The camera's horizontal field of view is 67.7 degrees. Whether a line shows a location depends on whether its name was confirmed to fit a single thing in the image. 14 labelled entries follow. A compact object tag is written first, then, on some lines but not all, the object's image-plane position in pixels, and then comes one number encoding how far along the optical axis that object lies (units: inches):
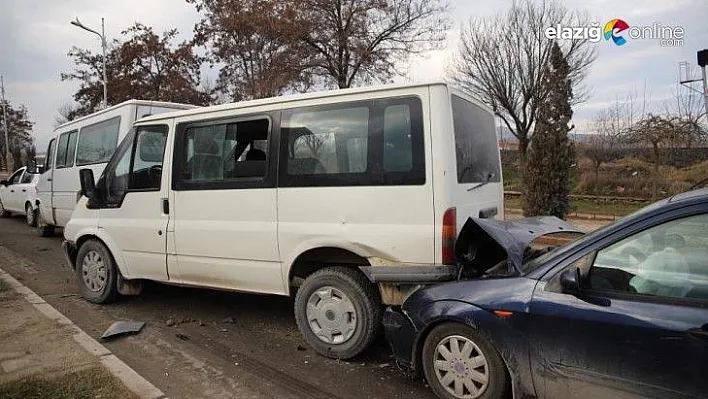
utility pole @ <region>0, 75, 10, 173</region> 1830.1
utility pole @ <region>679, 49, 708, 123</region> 507.5
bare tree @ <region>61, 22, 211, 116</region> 1026.1
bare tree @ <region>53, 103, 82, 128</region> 1253.7
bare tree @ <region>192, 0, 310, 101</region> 723.4
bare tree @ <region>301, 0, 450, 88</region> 742.5
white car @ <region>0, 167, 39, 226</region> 517.3
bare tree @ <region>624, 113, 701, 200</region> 815.1
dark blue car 101.8
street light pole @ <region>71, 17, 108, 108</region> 994.7
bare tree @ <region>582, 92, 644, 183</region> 842.2
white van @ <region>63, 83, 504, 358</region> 154.3
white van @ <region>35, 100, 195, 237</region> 332.5
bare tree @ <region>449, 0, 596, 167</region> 812.0
